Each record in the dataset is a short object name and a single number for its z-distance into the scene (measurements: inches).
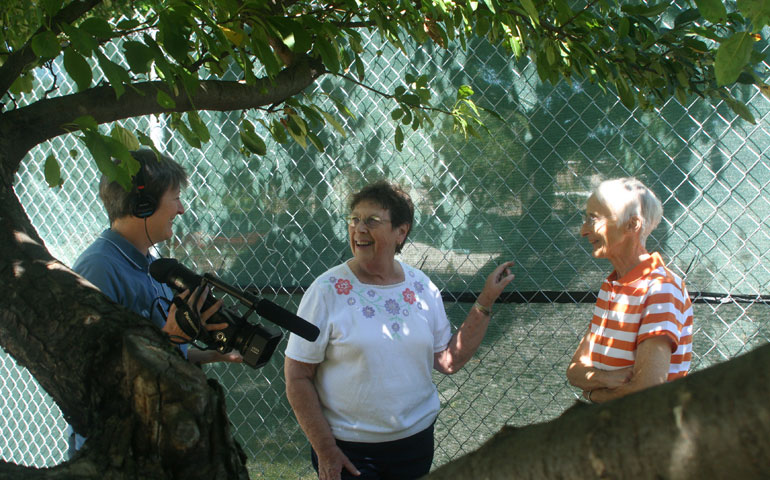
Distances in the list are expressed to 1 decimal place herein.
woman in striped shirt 82.6
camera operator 86.0
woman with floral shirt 97.1
